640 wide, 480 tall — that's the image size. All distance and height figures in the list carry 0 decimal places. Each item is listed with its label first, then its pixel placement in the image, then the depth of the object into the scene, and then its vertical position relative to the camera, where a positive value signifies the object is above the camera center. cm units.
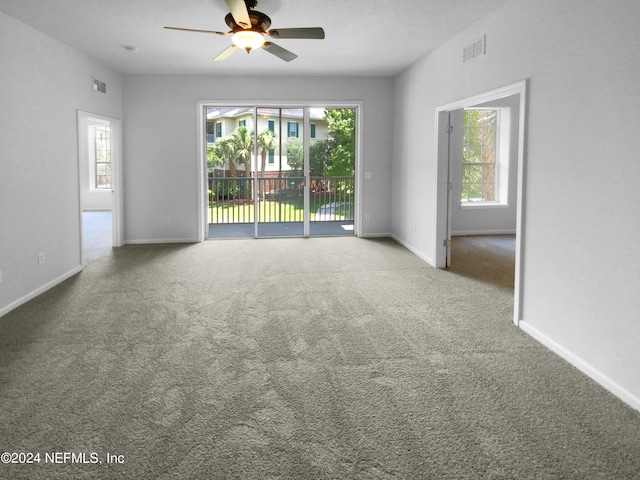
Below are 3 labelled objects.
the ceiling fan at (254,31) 375 +134
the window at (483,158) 823 +71
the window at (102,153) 1226 +109
